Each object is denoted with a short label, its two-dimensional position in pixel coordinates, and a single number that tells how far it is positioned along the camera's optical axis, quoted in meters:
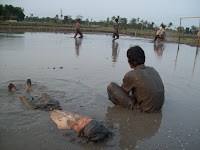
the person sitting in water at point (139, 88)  3.45
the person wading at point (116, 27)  17.59
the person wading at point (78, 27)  17.37
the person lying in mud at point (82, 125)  2.68
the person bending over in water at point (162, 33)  19.72
